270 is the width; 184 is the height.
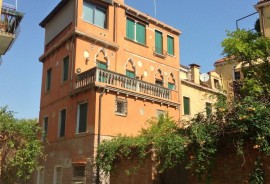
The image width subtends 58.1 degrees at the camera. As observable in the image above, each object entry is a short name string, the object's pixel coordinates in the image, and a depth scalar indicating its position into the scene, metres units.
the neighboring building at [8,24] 9.75
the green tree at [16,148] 11.10
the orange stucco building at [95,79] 12.59
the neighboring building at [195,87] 18.71
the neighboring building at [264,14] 14.91
